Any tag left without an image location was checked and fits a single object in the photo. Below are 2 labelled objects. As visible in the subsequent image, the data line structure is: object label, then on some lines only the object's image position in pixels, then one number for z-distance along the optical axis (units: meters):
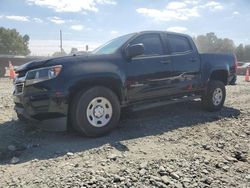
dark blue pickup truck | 3.57
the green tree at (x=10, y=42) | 51.35
